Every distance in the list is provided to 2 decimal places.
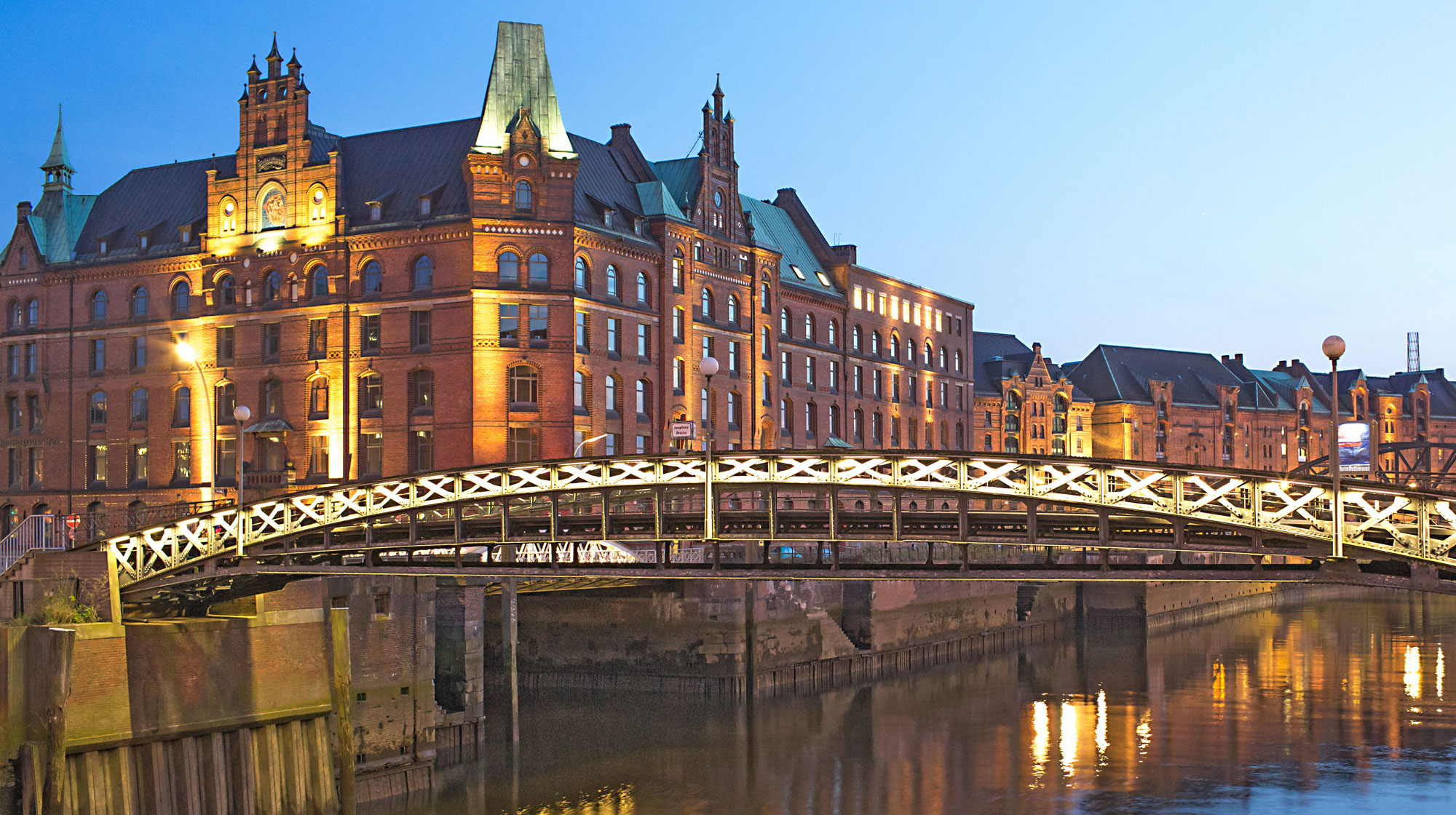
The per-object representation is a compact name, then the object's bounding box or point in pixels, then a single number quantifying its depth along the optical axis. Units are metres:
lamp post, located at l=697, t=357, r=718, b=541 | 36.75
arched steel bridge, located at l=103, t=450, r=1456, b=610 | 31.58
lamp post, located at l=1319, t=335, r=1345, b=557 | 28.72
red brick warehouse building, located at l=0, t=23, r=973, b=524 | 73.50
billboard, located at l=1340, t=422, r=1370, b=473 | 45.84
